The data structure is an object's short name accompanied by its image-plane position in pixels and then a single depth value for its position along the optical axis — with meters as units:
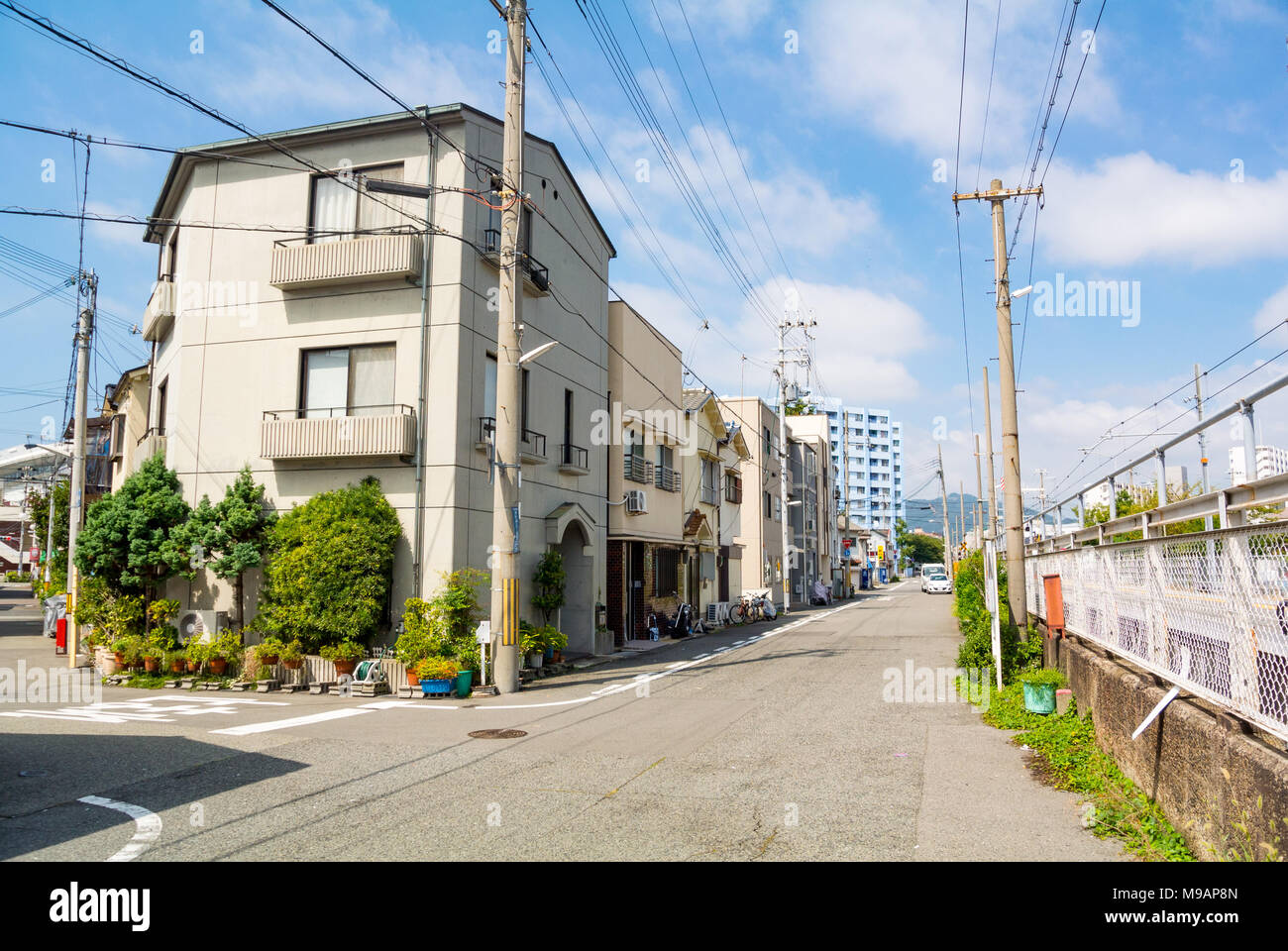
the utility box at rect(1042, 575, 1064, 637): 12.02
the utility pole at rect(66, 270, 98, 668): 19.34
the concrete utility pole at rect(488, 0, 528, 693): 14.09
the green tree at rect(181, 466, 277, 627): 15.66
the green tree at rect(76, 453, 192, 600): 16.31
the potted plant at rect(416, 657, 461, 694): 13.60
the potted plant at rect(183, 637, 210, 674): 15.55
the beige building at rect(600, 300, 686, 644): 23.69
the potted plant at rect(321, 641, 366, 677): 14.45
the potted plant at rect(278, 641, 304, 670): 14.71
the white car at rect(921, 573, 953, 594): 58.94
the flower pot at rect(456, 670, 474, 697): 13.79
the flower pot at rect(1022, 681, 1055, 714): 10.23
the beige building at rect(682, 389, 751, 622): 31.45
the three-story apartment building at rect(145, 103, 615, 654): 15.77
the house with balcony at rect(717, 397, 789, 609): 42.84
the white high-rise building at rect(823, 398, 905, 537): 152.75
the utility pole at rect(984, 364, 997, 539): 25.91
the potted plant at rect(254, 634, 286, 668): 14.74
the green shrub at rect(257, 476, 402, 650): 14.59
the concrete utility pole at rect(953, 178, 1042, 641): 15.33
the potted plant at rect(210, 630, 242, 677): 15.32
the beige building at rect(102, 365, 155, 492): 20.11
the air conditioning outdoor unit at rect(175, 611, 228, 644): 16.20
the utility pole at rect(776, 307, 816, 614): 39.16
